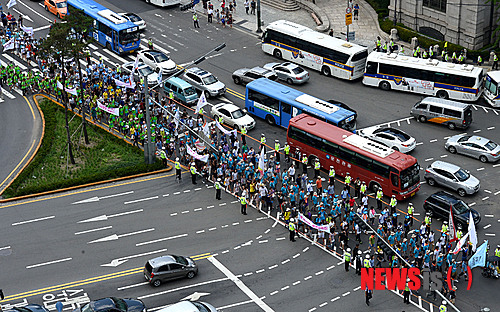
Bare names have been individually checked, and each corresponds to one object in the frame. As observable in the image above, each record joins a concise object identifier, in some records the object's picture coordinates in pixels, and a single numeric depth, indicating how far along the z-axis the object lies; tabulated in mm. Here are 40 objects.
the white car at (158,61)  73812
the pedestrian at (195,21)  83188
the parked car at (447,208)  51469
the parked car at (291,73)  71688
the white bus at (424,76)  67375
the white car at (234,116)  64750
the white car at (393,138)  60312
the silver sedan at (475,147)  59031
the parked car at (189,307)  42781
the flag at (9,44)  78000
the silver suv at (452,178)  55312
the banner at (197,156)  57750
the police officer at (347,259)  48156
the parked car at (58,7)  85562
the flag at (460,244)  46353
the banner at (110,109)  63812
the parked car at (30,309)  43969
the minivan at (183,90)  68562
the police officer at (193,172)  57875
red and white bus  54844
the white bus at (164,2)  87812
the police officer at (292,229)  51128
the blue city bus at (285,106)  62125
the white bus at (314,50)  72125
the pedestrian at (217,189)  55719
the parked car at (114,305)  43344
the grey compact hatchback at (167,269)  47062
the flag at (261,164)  55812
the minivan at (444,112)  63031
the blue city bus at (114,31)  77312
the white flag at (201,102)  63125
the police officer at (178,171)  58625
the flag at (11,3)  84925
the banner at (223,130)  61022
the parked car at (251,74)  71125
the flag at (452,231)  48656
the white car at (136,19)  82444
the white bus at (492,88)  66375
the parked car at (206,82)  69812
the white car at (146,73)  71688
